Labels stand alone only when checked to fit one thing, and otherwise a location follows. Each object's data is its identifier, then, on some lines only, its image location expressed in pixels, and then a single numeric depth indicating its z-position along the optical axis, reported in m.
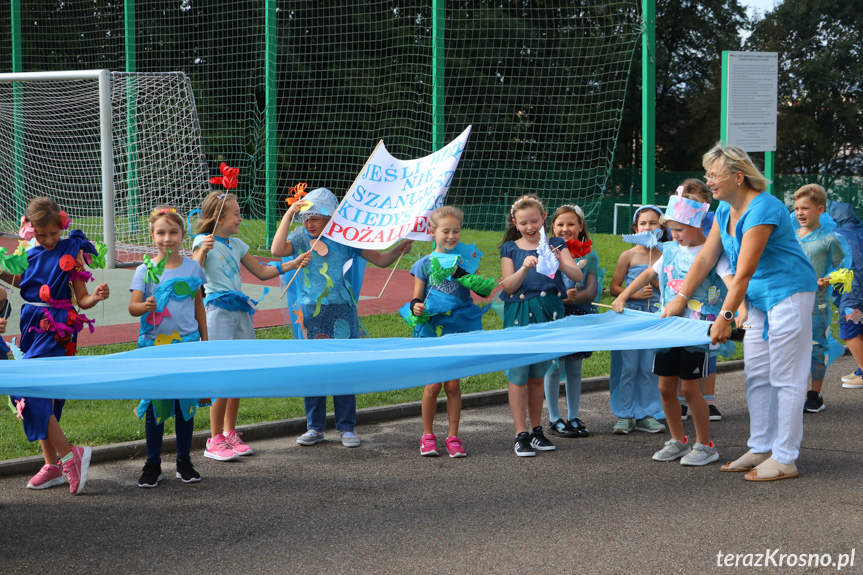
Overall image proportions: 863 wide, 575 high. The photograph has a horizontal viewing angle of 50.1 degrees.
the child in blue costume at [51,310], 5.20
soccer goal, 15.41
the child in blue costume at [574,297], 6.49
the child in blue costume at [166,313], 5.36
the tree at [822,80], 39.75
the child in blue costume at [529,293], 6.04
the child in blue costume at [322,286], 6.29
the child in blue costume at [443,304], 6.02
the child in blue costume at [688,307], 5.61
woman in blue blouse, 5.20
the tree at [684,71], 39.06
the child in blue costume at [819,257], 7.21
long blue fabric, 4.25
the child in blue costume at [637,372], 6.63
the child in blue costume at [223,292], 5.98
